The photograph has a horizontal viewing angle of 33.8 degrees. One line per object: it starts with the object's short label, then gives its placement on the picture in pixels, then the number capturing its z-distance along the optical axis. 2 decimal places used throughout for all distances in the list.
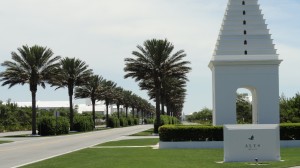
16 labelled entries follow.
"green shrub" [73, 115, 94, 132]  64.31
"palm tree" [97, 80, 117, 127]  77.51
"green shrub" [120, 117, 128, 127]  93.42
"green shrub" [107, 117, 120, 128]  84.62
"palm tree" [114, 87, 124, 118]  93.00
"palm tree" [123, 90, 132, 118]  107.18
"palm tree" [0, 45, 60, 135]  52.03
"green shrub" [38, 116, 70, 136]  52.69
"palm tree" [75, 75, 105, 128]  74.88
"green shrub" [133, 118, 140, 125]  111.60
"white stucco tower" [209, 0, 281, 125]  32.62
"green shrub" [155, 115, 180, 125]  52.27
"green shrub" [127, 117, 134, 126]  104.46
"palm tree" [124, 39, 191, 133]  50.34
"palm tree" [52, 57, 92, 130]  61.34
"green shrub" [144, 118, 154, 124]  134.74
